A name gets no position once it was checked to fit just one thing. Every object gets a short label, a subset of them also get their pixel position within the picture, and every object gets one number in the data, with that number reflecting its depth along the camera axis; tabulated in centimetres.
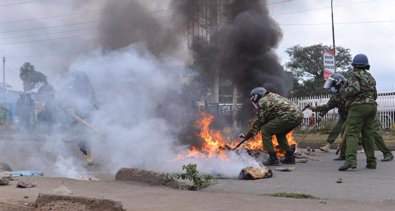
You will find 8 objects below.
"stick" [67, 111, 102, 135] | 741
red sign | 1196
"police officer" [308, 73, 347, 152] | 827
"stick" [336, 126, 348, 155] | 740
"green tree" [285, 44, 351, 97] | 4644
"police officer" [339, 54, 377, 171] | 667
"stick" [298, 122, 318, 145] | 1311
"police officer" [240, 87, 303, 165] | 759
